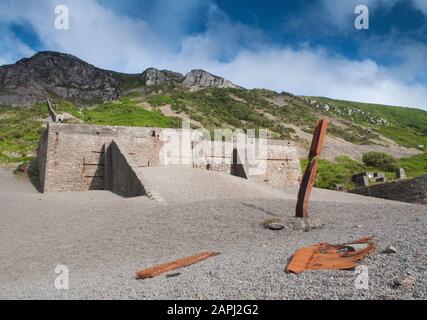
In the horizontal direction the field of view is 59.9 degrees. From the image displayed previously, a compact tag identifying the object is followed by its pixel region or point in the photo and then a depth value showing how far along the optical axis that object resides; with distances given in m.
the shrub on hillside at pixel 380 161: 41.06
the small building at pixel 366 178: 25.03
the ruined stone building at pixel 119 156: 16.72
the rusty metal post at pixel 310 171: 9.60
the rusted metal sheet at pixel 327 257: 4.82
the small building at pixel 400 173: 27.03
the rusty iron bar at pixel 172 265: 5.72
